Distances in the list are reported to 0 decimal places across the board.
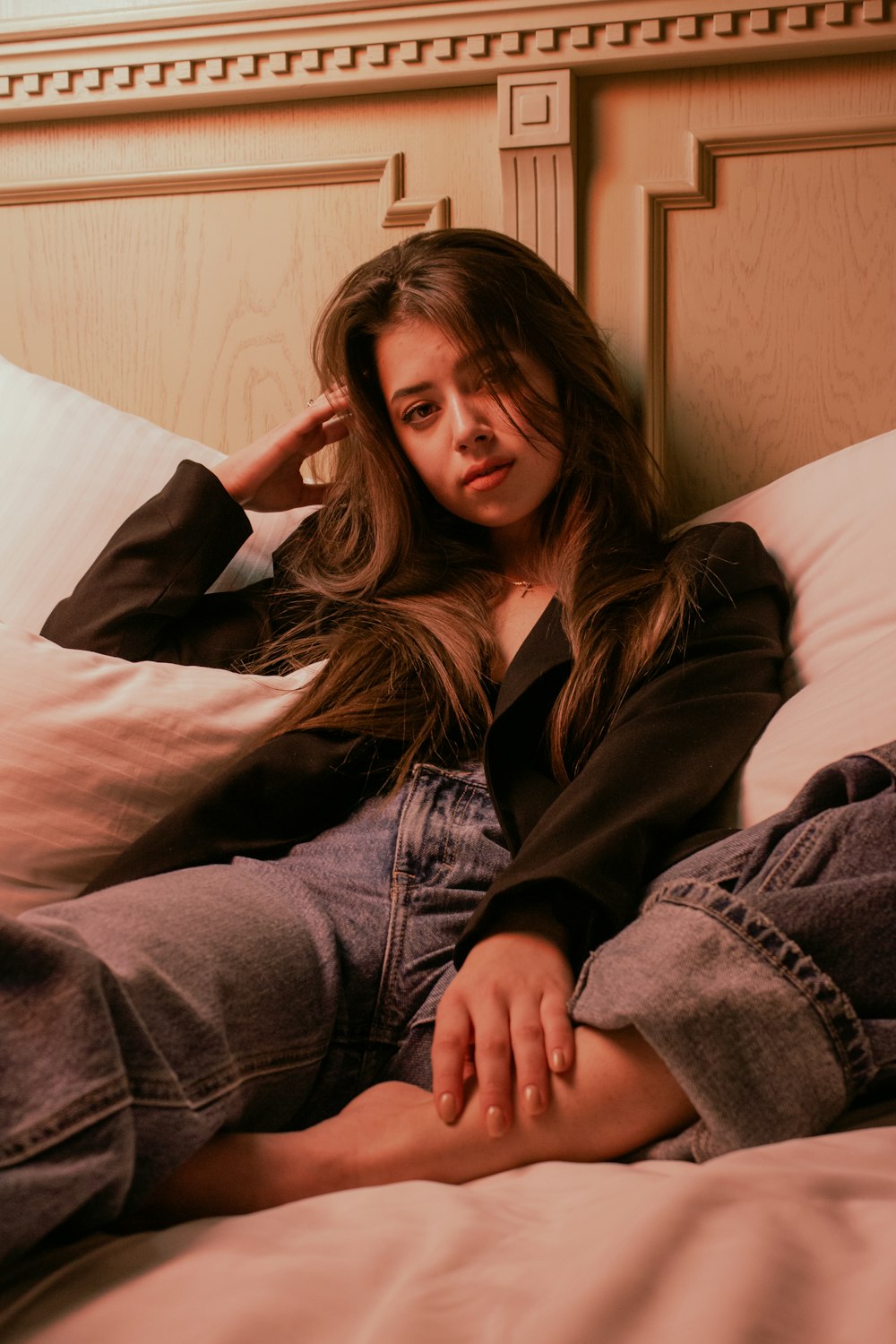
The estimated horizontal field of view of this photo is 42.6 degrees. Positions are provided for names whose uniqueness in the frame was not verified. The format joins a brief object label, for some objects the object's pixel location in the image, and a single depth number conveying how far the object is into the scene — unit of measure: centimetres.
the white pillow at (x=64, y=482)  128
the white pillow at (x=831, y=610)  89
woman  61
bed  97
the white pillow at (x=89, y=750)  91
